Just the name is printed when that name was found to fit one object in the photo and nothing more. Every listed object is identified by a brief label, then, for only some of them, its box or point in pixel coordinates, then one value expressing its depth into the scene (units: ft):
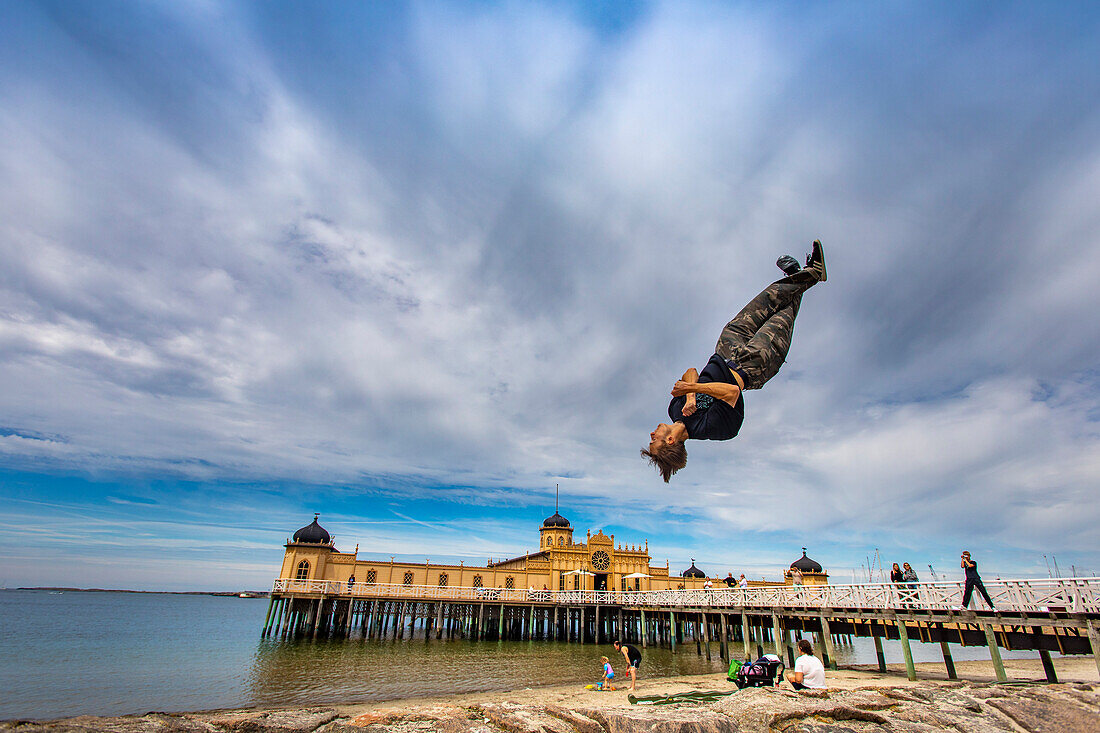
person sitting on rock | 25.11
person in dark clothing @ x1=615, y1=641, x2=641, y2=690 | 42.09
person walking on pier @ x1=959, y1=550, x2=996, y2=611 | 36.32
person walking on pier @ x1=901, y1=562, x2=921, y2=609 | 43.68
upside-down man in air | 12.93
